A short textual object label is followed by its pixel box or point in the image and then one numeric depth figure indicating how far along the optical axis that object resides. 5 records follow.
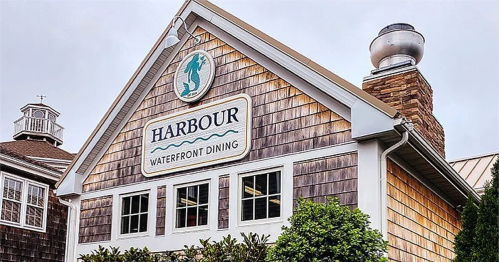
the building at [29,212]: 15.58
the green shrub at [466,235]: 9.20
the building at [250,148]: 9.53
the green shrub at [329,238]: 8.30
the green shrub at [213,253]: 9.72
